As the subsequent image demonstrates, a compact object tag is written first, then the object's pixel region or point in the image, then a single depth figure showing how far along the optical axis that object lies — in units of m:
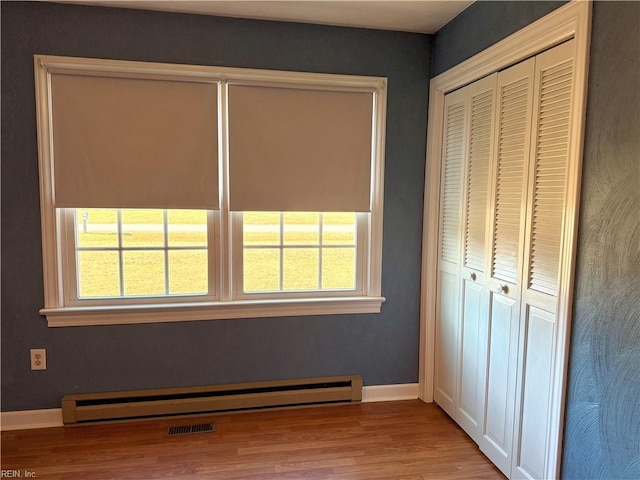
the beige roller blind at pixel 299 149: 2.41
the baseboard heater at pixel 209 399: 2.38
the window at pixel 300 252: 2.55
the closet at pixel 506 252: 1.68
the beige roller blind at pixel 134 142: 2.25
